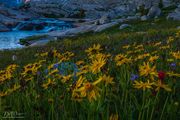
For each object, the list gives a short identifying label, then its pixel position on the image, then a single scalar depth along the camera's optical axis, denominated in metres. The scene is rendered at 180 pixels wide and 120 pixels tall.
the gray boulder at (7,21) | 54.10
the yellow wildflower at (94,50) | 3.22
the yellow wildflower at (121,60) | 2.79
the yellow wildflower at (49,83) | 2.62
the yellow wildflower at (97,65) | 2.22
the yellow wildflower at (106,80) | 2.03
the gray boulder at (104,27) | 25.48
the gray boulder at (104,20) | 34.51
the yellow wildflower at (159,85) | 1.91
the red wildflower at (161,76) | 1.91
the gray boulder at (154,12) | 30.16
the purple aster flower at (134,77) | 2.84
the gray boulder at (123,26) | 23.26
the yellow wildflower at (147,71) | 2.16
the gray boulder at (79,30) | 26.46
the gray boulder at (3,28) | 49.46
